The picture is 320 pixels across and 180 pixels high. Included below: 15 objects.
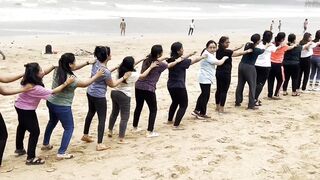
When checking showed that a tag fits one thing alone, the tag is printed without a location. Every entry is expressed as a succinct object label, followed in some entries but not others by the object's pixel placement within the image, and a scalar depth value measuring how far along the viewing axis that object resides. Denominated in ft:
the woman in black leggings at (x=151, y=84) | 24.25
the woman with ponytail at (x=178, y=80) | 25.57
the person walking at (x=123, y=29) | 95.01
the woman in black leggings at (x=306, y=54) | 35.55
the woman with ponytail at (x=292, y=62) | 34.12
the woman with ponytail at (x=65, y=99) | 20.84
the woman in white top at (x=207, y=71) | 27.30
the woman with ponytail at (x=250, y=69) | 29.96
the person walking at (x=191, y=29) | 98.63
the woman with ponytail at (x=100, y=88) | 21.91
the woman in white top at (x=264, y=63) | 30.60
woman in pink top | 19.95
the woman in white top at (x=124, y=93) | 23.18
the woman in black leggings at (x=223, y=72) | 28.30
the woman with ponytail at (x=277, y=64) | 32.73
